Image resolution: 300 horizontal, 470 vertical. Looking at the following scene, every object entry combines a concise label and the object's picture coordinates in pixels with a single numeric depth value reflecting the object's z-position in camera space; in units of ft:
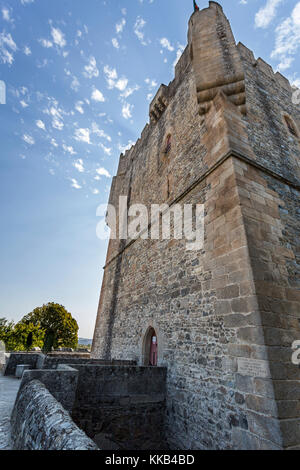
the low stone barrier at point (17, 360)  24.76
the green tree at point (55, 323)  74.28
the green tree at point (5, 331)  67.31
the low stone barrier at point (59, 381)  12.80
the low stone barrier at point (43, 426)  6.21
